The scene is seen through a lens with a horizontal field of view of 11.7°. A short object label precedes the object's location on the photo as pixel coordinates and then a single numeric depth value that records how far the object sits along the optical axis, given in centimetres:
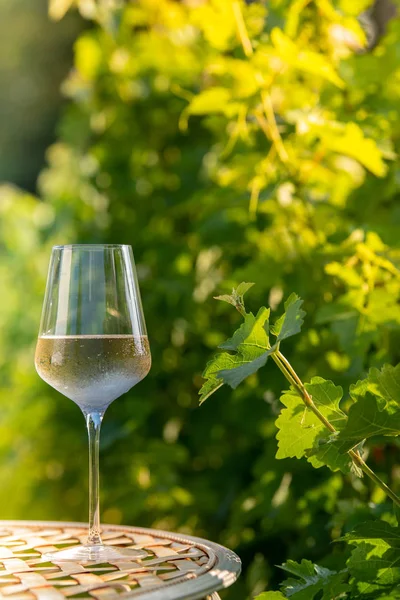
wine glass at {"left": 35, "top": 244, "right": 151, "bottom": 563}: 145
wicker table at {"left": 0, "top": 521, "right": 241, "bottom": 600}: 135
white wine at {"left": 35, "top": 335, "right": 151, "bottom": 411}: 145
